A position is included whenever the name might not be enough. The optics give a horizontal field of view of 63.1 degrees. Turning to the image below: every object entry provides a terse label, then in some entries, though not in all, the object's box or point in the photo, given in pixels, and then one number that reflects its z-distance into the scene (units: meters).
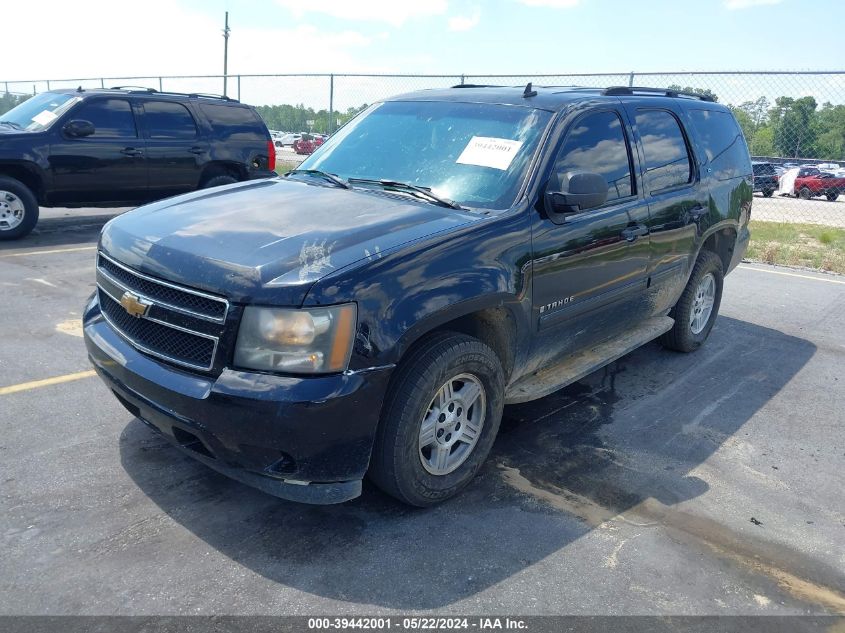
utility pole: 30.93
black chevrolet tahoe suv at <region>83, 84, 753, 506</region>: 2.76
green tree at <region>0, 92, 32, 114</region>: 28.13
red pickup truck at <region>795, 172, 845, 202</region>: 27.88
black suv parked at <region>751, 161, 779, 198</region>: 25.56
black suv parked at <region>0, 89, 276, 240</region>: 8.99
